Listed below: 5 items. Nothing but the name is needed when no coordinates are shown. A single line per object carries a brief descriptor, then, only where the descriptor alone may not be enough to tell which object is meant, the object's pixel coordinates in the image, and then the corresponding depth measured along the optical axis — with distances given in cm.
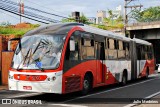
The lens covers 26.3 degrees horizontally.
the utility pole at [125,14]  4950
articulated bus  1271
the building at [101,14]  15160
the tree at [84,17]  6794
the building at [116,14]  8250
